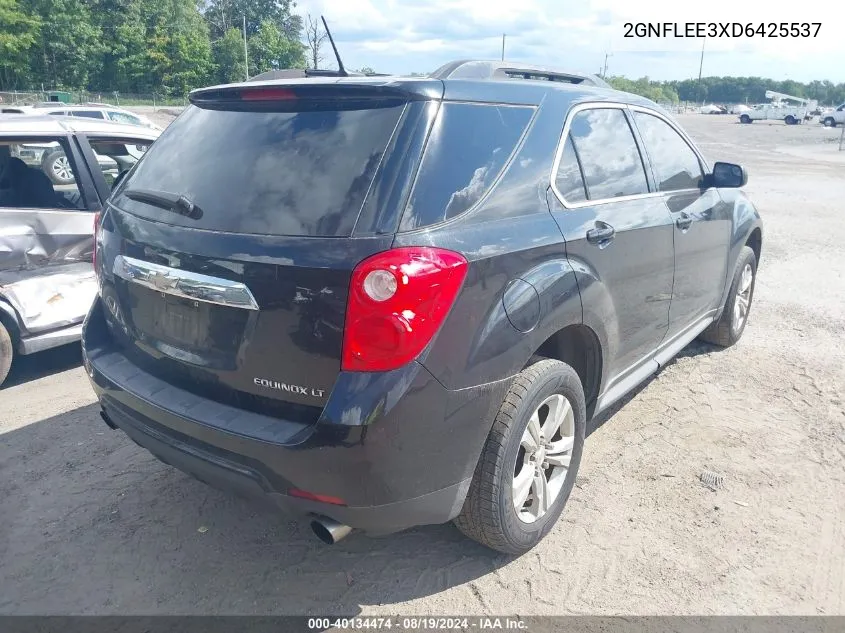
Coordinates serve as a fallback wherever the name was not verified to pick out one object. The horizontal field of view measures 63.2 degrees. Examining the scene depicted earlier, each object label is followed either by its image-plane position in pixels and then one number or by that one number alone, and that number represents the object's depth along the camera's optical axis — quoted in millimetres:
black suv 2168
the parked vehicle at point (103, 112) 18658
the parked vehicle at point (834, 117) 49156
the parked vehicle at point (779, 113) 58219
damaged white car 4633
